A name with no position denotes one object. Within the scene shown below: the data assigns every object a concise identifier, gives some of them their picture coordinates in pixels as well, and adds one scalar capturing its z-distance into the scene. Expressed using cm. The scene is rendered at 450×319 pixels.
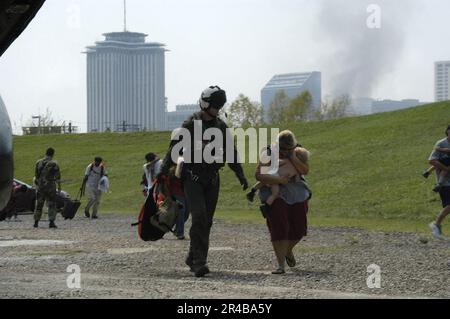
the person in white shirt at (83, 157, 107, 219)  3147
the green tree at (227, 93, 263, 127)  12012
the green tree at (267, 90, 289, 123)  12752
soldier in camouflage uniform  2473
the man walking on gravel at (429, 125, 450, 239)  1900
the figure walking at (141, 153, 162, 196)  2470
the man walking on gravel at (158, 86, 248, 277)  1294
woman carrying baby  1354
